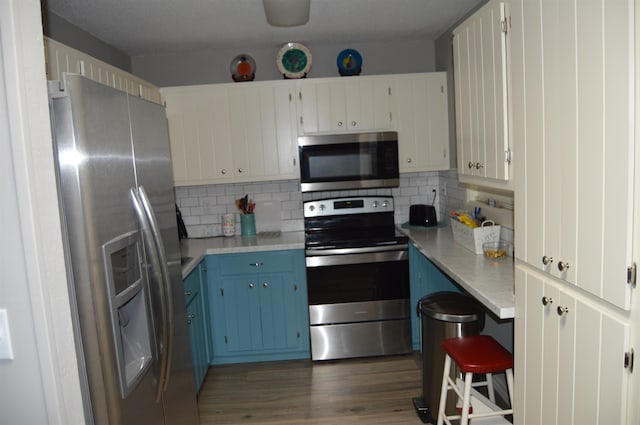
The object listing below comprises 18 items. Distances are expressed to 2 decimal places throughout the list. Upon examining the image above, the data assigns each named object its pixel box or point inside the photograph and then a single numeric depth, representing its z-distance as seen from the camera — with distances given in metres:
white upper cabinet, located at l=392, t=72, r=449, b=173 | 3.64
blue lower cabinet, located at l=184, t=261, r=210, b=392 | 2.94
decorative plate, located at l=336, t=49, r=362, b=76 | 3.64
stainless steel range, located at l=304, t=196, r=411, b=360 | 3.42
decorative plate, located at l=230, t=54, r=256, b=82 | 3.62
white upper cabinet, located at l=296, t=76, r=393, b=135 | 3.61
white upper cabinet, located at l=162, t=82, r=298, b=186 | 3.60
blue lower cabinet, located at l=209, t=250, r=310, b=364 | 3.47
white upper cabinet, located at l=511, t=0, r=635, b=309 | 1.06
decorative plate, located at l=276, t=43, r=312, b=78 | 3.57
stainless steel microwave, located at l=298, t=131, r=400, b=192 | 3.59
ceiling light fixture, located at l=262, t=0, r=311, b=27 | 2.41
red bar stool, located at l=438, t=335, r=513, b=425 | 1.99
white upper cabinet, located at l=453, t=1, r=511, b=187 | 1.87
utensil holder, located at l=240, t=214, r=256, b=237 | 3.87
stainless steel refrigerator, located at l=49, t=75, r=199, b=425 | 1.37
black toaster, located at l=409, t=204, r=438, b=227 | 3.78
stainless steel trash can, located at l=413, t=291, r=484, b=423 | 2.44
